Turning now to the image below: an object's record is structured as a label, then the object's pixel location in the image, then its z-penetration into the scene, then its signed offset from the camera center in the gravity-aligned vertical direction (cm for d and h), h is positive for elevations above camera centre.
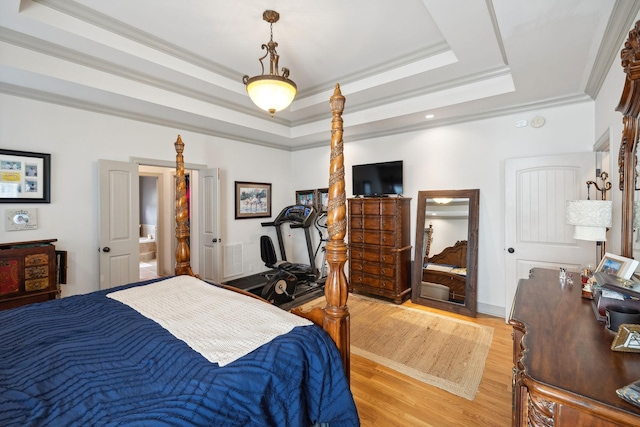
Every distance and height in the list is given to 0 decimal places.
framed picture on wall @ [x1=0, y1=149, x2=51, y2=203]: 278 +38
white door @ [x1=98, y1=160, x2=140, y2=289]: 330 -12
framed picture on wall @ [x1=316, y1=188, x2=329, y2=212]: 529 +27
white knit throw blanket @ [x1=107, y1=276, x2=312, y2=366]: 141 -64
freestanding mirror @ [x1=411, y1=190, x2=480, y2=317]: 377 -55
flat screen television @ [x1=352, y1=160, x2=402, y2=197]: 435 +53
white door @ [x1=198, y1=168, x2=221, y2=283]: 433 -20
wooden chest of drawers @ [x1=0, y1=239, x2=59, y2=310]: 251 -55
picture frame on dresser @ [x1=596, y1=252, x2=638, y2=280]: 140 -29
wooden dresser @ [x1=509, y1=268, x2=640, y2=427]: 79 -51
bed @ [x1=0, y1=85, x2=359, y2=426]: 105 -68
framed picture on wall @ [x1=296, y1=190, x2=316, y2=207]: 549 +30
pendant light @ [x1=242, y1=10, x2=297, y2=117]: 244 +110
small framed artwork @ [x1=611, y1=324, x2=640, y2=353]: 98 -45
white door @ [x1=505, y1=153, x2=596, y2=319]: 310 -2
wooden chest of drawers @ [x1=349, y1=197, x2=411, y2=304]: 409 -53
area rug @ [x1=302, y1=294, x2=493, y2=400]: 243 -138
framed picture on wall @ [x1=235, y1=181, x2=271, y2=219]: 493 +23
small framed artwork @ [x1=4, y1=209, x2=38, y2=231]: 281 -6
